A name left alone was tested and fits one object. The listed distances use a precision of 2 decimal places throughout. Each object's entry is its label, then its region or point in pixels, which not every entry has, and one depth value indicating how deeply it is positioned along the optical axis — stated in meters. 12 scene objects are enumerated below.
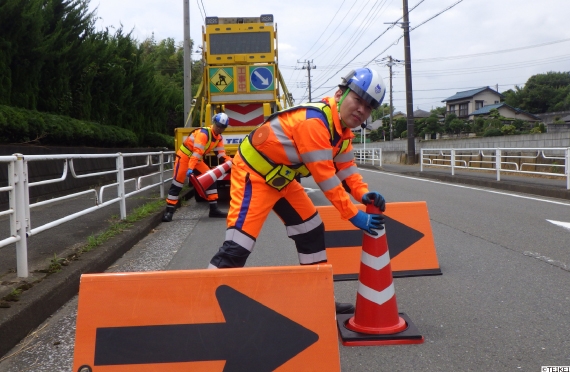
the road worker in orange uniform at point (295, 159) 3.51
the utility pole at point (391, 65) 53.20
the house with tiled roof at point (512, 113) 55.72
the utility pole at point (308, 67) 67.69
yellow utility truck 13.61
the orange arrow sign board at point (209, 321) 2.89
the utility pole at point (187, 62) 18.66
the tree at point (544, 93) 56.81
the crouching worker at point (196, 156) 9.56
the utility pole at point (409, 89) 29.11
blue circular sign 13.68
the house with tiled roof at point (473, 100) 68.44
